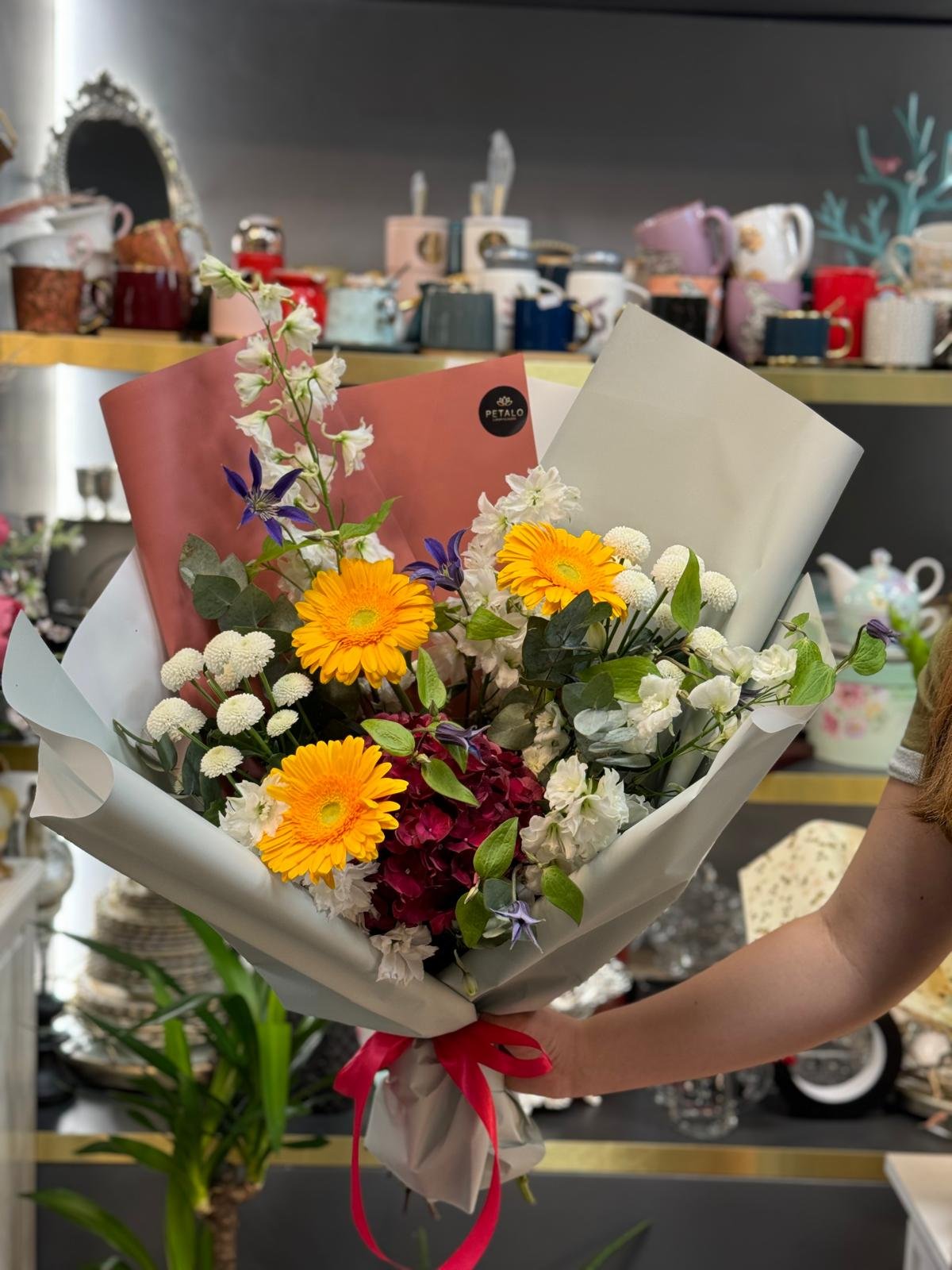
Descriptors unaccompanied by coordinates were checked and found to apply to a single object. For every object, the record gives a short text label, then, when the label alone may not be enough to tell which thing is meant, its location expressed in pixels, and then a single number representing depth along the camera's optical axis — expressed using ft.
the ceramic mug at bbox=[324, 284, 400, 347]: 5.26
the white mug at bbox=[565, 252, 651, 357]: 5.31
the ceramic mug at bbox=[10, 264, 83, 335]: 5.20
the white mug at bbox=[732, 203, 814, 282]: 5.48
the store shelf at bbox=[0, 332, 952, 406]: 5.14
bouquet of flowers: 2.07
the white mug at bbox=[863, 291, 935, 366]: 5.39
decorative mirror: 5.78
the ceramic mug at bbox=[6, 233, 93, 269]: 5.21
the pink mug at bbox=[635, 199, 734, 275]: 5.44
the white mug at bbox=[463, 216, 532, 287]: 5.52
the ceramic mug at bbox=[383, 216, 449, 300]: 5.64
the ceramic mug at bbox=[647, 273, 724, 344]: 5.32
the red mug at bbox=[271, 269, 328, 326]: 5.08
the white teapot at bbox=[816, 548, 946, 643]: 5.57
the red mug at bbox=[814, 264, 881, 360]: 5.57
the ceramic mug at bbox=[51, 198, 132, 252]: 5.40
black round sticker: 2.60
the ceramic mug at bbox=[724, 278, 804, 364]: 5.43
